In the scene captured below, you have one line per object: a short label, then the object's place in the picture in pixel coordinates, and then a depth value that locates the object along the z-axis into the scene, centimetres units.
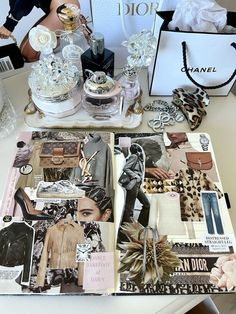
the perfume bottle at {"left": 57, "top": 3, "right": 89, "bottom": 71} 60
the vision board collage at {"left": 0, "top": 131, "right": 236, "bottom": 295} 46
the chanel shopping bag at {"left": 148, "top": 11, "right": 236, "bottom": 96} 60
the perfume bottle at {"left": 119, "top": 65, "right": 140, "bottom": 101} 65
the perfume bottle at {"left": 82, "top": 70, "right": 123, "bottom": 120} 60
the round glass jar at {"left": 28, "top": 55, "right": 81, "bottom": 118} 60
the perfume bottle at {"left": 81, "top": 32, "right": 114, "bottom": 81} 60
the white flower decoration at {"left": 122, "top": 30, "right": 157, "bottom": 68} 61
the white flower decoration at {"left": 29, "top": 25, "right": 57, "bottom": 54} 59
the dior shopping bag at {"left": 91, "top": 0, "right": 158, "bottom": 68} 64
